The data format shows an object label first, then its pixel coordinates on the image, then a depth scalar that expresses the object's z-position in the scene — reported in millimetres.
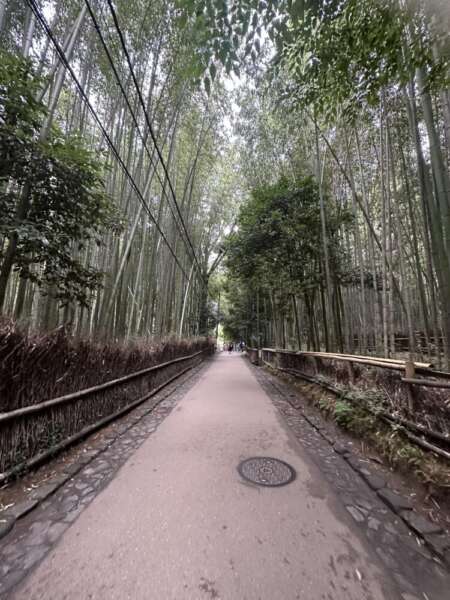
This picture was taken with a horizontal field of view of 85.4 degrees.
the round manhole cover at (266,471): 2059
